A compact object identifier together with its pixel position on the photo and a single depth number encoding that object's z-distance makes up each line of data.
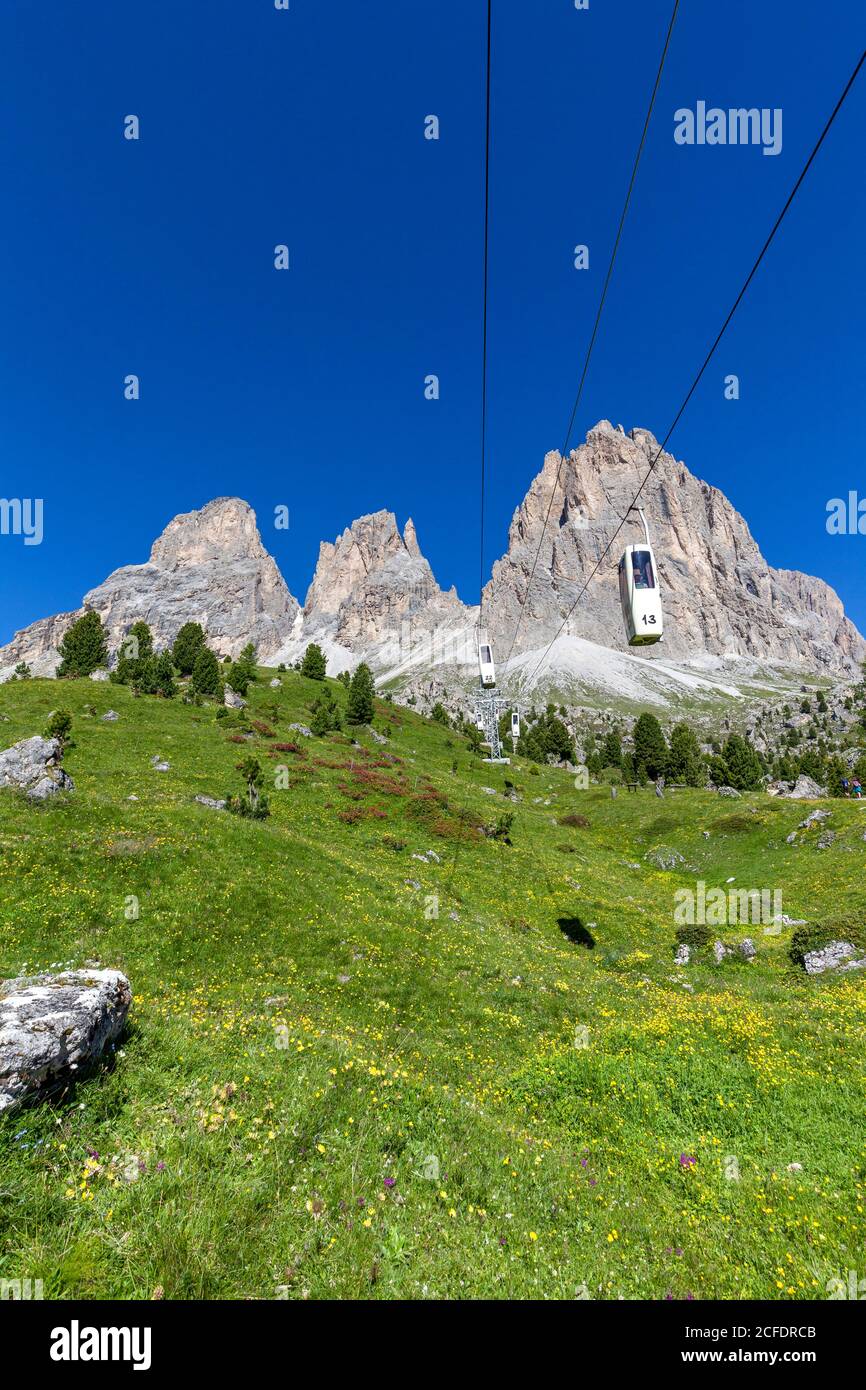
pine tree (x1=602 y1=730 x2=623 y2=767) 111.25
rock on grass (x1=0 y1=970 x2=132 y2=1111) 6.70
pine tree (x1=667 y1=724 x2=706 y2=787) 87.50
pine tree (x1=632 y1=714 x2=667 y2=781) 89.19
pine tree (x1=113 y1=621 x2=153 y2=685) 66.25
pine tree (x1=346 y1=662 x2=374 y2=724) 72.00
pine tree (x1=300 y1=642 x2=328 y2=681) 90.88
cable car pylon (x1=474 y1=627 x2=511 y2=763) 59.26
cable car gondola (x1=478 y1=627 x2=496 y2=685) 36.44
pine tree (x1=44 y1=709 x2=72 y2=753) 36.50
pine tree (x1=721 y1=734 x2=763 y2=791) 87.25
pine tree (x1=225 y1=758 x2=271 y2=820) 29.72
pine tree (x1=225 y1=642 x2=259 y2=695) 72.56
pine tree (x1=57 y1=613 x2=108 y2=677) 76.81
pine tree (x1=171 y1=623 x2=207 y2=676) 82.56
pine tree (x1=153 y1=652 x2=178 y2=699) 62.78
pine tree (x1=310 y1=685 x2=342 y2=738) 60.50
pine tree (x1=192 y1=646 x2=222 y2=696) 67.88
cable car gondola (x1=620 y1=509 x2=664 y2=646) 14.65
